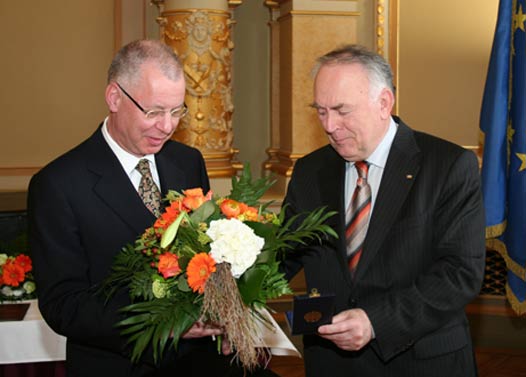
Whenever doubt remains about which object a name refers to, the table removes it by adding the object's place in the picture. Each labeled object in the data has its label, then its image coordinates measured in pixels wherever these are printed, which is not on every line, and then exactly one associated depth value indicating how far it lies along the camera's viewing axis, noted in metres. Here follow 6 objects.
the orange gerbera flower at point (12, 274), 3.60
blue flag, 4.43
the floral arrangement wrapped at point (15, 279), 3.61
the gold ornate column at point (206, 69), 5.50
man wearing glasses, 2.17
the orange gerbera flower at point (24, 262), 3.62
